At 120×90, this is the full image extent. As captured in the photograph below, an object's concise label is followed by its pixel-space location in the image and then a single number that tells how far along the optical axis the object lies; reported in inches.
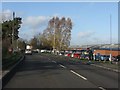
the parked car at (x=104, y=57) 916.6
